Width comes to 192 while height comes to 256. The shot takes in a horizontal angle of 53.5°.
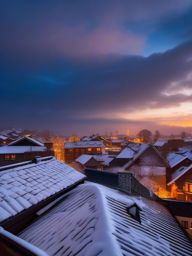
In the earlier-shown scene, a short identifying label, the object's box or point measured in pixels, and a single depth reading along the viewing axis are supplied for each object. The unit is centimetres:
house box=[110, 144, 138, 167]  3380
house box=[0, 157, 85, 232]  663
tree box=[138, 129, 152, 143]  12046
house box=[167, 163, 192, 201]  2393
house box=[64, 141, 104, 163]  5520
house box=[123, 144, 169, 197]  2616
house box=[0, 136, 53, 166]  3448
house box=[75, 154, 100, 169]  4086
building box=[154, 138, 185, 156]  5882
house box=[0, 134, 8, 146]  5626
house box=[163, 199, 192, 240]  1492
